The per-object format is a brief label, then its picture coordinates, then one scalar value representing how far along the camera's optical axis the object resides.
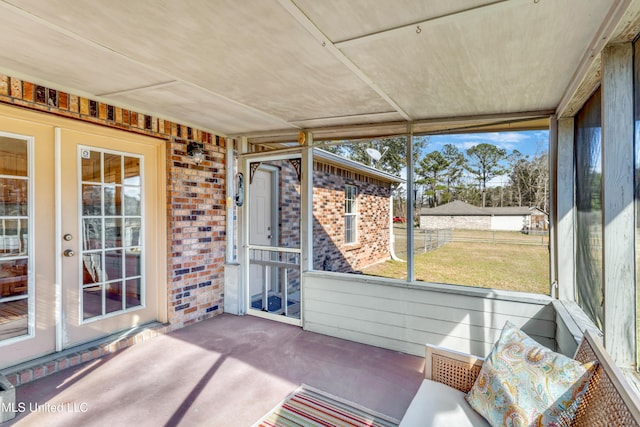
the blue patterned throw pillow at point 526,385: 1.38
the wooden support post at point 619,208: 1.58
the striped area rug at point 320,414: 2.22
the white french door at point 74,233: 2.72
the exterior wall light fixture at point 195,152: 3.94
